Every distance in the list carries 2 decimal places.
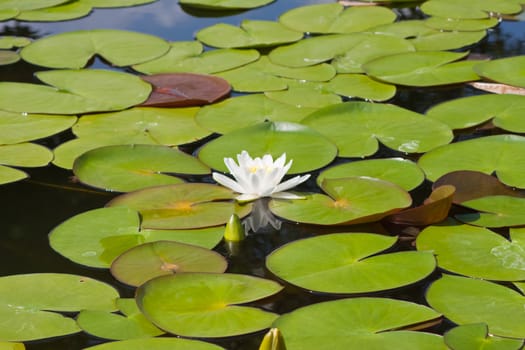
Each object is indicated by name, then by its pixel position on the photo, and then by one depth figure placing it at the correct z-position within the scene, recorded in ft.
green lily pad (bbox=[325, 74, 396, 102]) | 19.36
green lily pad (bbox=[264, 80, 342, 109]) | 18.99
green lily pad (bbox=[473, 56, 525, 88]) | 19.63
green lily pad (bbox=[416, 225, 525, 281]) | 12.54
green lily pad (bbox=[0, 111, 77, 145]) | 17.58
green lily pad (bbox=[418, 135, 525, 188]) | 15.42
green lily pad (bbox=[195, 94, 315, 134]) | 17.94
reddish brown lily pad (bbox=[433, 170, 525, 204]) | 14.69
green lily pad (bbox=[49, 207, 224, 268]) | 13.28
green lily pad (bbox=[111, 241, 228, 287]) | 12.56
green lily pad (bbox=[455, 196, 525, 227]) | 13.78
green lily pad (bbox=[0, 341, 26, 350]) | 11.01
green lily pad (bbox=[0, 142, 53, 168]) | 16.48
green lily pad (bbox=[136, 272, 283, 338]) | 11.24
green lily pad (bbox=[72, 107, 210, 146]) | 17.43
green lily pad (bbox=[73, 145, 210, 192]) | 15.53
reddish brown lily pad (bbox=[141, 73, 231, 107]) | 19.02
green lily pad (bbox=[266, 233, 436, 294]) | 12.23
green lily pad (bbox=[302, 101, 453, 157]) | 16.74
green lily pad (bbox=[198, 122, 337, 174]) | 16.14
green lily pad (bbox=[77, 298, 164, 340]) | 11.17
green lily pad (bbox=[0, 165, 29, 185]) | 15.85
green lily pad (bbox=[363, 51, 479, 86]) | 19.94
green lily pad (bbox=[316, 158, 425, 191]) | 15.24
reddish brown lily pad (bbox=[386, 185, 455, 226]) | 13.70
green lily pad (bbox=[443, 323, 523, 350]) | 10.58
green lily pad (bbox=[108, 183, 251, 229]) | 14.07
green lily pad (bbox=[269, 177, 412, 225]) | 14.03
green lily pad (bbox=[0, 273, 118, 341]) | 11.39
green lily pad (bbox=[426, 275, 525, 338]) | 11.21
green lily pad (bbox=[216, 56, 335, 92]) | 19.95
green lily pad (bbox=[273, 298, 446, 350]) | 10.77
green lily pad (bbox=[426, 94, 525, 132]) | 17.58
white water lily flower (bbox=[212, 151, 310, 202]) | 14.60
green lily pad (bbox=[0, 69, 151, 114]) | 18.85
